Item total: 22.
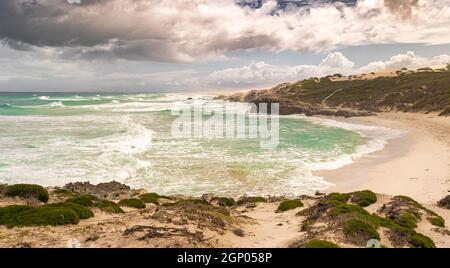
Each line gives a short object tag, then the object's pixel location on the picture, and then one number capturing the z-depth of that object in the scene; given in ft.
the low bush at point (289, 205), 54.80
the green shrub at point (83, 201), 47.98
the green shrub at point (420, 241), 35.81
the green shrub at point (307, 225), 41.01
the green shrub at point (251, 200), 62.23
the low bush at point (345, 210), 43.45
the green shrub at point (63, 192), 57.71
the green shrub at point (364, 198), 55.31
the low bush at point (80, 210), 41.73
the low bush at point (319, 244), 30.89
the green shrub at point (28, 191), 50.60
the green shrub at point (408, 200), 51.70
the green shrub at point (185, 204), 45.53
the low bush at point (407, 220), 44.12
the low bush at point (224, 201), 60.90
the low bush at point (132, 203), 53.62
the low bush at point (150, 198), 56.60
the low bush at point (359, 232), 34.76
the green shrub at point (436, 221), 46.06
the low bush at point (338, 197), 57.36
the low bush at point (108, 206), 47.39
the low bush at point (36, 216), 36.55
